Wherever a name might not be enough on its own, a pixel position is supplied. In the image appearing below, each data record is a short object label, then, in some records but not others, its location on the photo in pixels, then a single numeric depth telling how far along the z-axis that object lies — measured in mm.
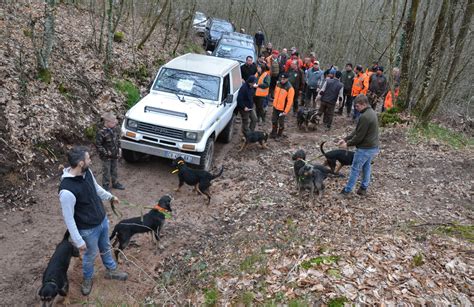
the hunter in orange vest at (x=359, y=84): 12453
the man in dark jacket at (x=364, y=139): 6219
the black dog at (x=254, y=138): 9719
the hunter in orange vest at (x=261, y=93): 10844
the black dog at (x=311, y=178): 6848
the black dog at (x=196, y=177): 7281
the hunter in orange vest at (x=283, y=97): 10203
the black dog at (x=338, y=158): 7770
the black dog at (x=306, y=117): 11664
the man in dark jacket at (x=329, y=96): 11297
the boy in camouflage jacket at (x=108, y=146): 6883
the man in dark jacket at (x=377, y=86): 12149
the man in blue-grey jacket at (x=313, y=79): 12750
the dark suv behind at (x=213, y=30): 20719
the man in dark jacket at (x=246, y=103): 10137
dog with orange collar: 5383
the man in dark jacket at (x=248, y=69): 12531
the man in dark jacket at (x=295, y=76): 12453
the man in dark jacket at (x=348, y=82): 13086
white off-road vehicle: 7785
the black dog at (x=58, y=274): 4223
